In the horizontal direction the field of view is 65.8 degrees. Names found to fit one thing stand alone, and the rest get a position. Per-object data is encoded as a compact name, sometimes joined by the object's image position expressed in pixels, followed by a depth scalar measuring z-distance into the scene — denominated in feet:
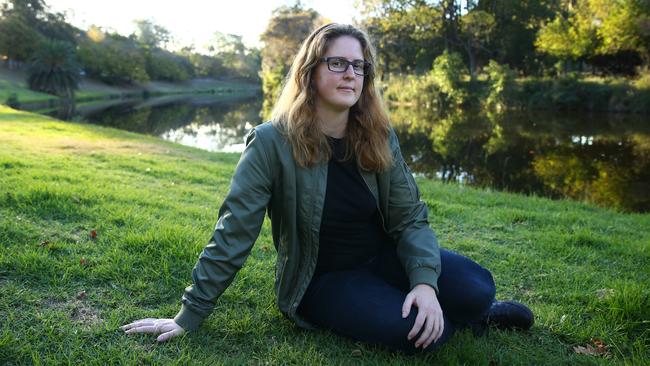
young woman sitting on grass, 7.08
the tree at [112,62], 165.17
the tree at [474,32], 107.24
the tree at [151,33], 315.99
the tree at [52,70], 126.00
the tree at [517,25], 113.39
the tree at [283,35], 126.00
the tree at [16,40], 138.41
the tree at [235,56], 278.85
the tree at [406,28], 113.19
